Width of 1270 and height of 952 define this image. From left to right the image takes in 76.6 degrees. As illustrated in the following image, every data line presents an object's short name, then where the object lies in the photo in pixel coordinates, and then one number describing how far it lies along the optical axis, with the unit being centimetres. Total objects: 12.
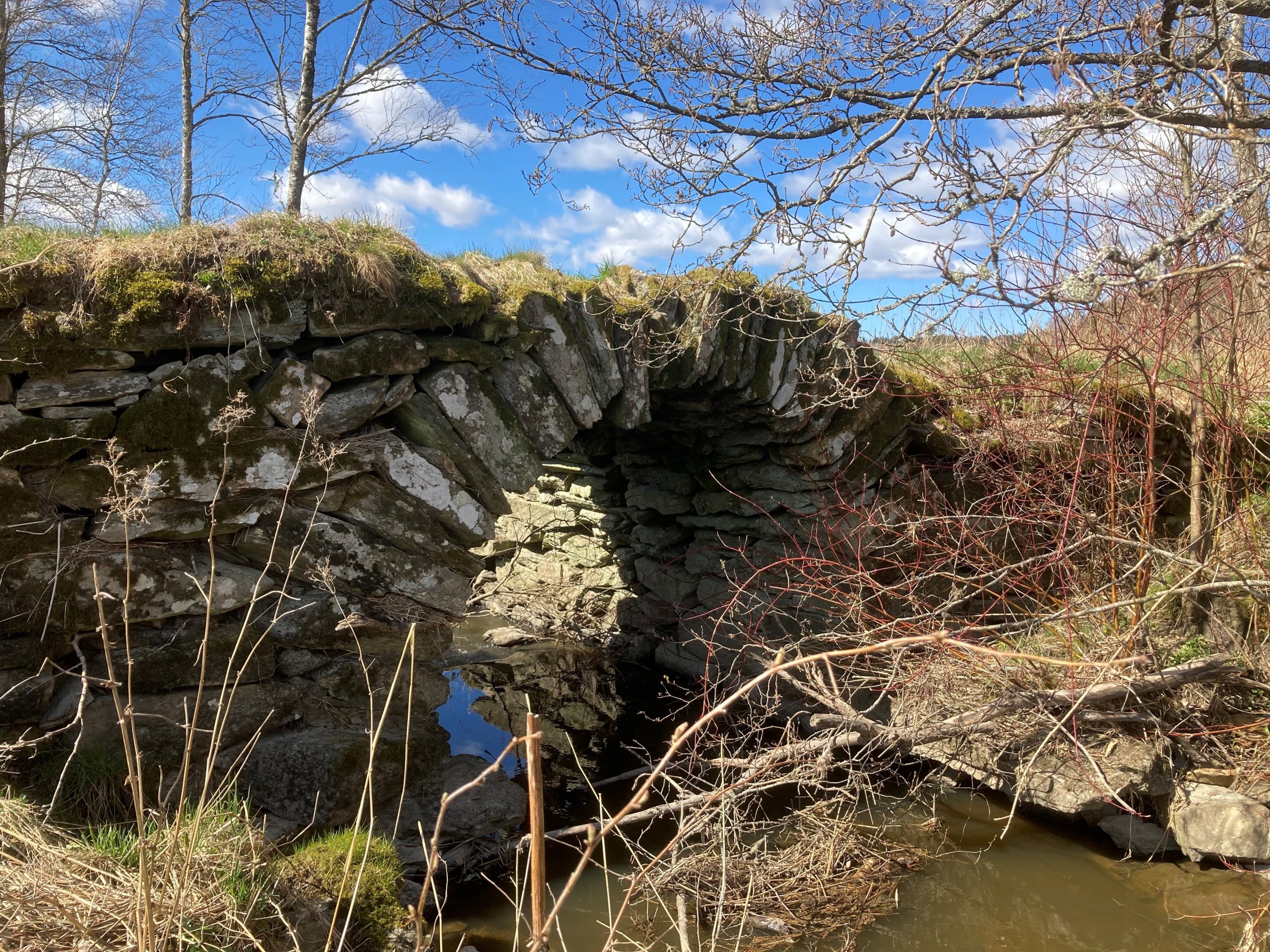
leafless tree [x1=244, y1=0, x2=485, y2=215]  827
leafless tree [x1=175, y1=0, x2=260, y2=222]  970
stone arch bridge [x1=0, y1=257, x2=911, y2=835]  309
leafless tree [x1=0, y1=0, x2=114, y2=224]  932
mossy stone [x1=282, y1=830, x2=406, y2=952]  279
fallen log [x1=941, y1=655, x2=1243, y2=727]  422
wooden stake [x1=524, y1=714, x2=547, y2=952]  96
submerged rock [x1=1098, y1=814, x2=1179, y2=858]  431
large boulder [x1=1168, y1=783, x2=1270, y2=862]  403
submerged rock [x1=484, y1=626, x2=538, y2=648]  755
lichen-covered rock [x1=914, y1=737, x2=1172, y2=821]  424
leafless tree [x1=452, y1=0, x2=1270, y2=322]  263
